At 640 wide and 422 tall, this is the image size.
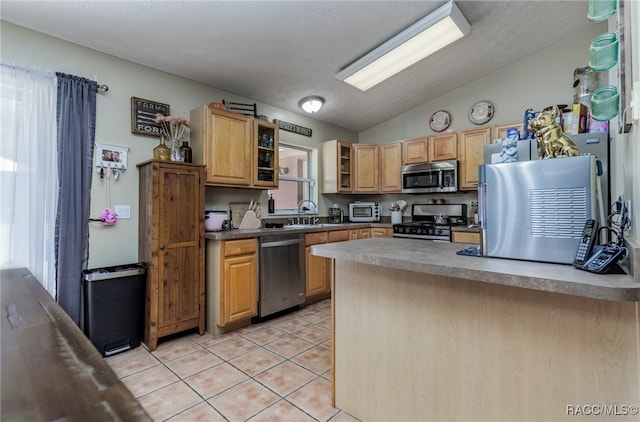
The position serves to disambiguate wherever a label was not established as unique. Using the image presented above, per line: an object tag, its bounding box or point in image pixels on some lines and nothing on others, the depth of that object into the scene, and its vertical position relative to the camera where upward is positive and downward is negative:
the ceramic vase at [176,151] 2.74 +0.61
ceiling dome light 3.80 +1.48
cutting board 3.42 +0.04
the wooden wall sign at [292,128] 3.98 +1.26
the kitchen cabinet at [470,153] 3.77 +0.84
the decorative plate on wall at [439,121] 4.29 +1.43
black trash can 2.23 -0.74
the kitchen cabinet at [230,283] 2.71 -0.66
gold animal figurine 1.18 +0.32
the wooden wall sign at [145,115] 2.66 +0.94
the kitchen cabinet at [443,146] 3.98 +0.97
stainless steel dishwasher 3.02 -0.63
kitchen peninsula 0.95 -0.51
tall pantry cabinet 2.44 -0.26
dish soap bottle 3.88 +0.14
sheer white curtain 2.07 +0.33
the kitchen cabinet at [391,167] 4.51 +0.77
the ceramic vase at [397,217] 4.64 -0.03
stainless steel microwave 3.91 +0.54
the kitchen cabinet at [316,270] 3.50 -0.69
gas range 3.63 -0.20
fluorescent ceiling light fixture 2.62 +1.74
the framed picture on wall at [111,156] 2.47 +0.51
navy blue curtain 2.27 +0.25
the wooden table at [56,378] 0.49 -0.34
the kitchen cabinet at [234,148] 2.88 +0.73
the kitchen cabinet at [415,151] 4.25 +0.97
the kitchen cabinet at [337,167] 4.48 +0.77
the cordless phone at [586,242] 0.99 -0.09
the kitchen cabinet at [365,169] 4.71 +0.76
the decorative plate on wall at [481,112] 3.94 +1.43
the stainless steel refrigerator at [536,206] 1.07 +0.04
